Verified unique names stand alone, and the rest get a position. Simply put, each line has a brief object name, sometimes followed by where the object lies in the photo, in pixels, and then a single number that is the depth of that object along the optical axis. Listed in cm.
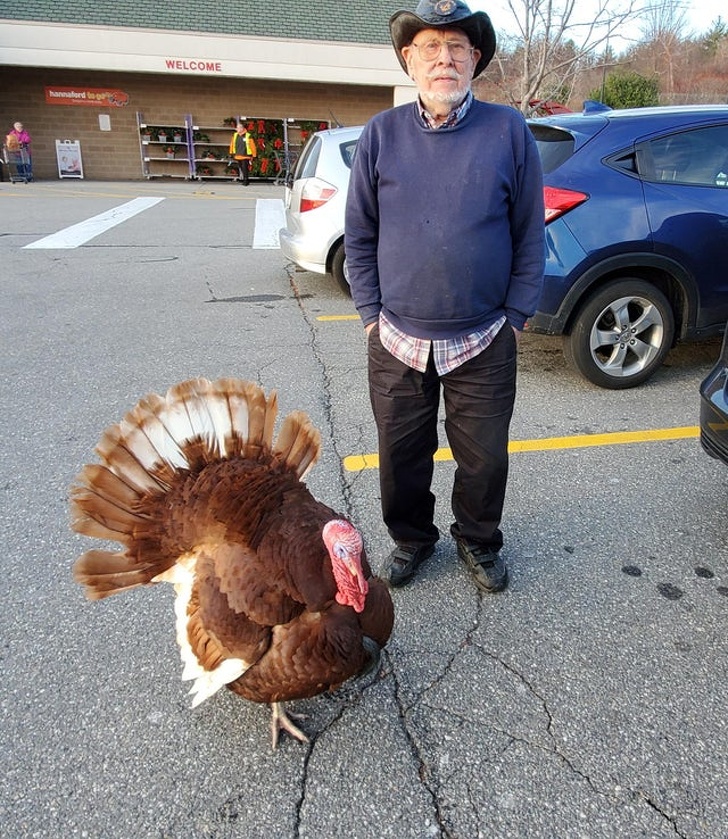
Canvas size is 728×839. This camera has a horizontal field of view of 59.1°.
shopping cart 1923
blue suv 432
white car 675
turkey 187
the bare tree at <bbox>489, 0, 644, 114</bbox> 1594
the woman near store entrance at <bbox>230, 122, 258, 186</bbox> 2003
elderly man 223
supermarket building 1891
